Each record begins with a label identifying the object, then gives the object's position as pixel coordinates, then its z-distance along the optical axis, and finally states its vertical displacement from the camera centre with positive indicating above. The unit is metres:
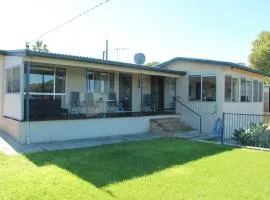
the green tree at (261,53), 34.75 +5.32
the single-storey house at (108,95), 11.13 +0.23
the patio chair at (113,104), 15.46 -0.23
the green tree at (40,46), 45.44 +7.91
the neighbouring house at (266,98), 28.61 +0.11
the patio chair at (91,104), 14.45 -0.21
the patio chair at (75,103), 13.91 -0.16
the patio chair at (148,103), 17.16 -0.22
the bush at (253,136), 11.22 -1.35
